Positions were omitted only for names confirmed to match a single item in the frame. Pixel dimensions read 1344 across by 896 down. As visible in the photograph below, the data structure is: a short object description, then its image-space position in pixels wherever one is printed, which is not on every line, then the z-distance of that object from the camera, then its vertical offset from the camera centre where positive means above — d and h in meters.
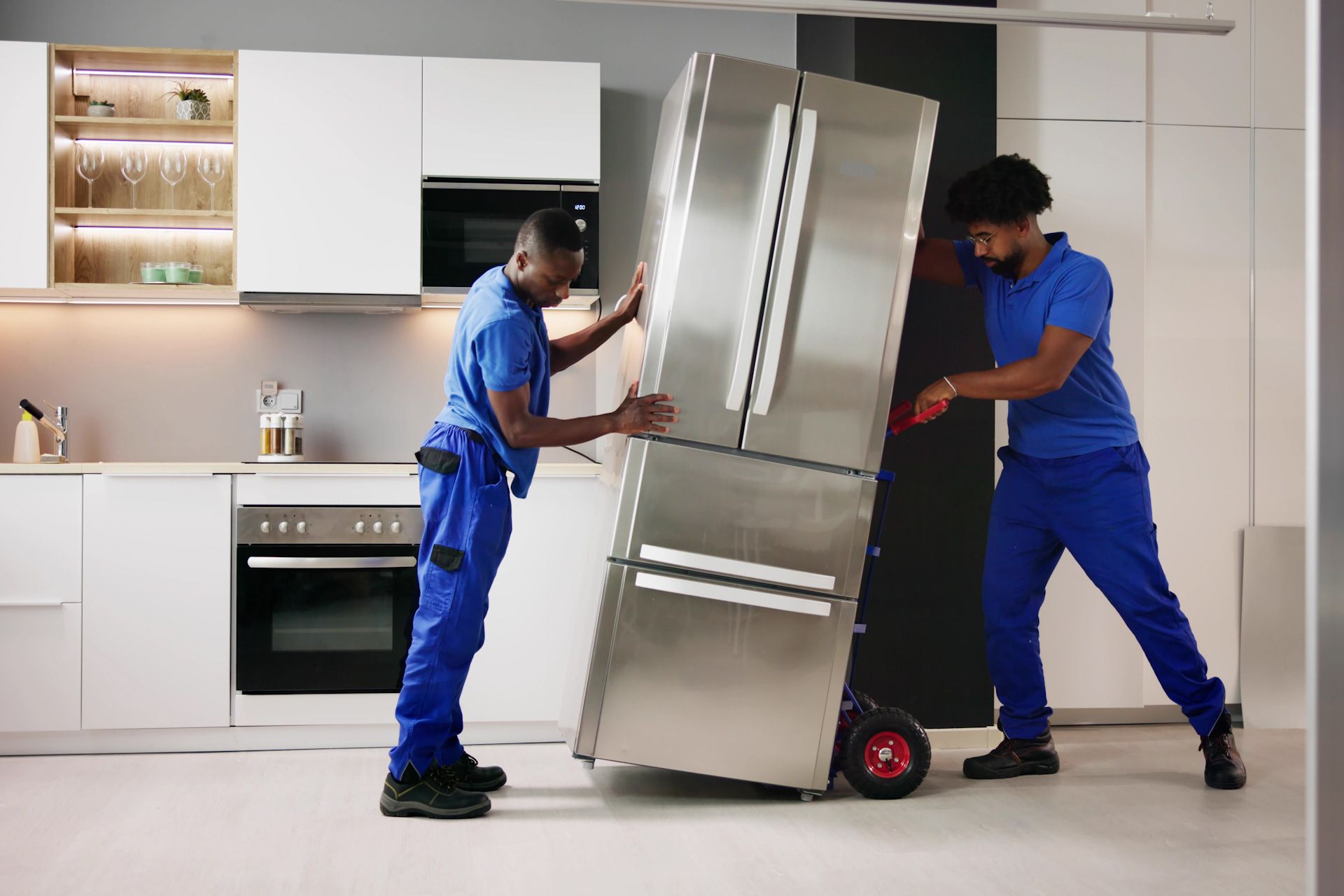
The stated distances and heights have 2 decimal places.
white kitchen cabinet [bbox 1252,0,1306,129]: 3.79 +1.39
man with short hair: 2.59 -0.05
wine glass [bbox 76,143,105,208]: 3.68 +0.96
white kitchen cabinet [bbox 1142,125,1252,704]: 3.71 +0.29
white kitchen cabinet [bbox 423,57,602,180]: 3.61 +1.10
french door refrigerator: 2.61 +0.08
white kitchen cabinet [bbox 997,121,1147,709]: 3.58 +0.50
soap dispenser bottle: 3.58 +0.00
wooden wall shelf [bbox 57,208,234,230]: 3.64 +0.78
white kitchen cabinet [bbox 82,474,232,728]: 3.23 -0.46
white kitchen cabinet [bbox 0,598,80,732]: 3.19 -0.65
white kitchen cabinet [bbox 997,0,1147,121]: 3.55 +1.27
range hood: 3.61 +0.49
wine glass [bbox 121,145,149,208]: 3.71 +0.96
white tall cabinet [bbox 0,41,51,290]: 3.48 +0.92
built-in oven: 3.28 -0.45
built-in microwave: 3.61 +0.76
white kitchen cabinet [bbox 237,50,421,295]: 3.56 +0.90
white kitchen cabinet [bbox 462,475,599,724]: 3.38 -0.49
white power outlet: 3.91 +0.17
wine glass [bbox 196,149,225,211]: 3.73 +0.97
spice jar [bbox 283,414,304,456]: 3.78 +0.05
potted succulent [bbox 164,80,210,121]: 3.67 +1.16
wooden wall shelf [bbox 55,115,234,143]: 3.57 +1.06
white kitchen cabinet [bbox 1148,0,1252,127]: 3.71 +1.33
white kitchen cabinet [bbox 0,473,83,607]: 3.20 -0.27
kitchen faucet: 3.56 +0.06
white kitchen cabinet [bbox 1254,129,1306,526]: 3.77 +0.45
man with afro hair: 2.85 +0.05
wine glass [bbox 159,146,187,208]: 3.76 +0.98
